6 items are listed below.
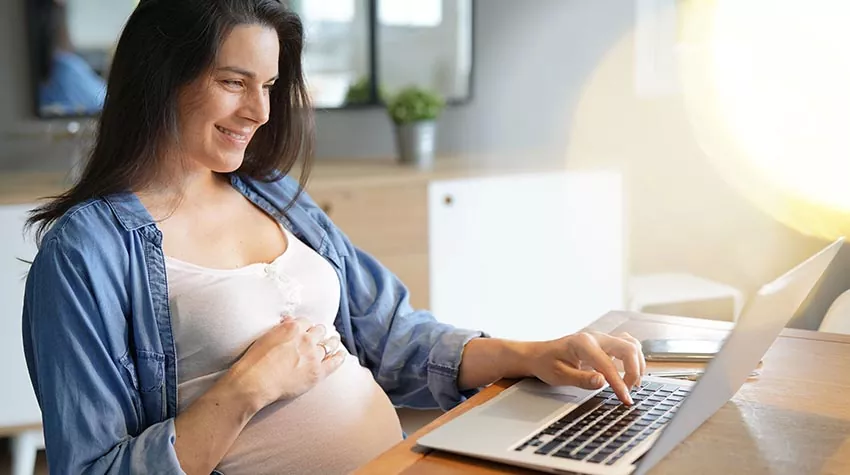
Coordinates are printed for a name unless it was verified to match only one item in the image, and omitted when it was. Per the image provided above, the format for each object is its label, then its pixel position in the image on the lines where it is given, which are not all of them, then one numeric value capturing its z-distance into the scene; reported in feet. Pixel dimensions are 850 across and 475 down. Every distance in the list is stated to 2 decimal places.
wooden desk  3.48
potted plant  10.79
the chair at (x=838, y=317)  5.79
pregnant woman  4.18
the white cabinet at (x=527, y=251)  10.58
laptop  3.30
